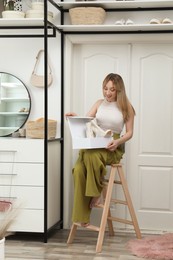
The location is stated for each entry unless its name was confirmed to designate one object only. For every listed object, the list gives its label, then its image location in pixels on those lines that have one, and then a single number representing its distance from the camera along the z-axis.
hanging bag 4.57
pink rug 3.59
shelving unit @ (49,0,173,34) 4.18
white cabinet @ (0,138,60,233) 4.04
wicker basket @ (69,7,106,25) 4.21
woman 3.87
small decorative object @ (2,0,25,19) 4.29
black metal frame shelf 3.91
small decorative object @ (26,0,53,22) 4.27
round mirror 4.62
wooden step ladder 3.78
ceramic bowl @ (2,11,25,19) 4.29
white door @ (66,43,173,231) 4.53
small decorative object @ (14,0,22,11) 4.42
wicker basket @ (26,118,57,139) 4.10
